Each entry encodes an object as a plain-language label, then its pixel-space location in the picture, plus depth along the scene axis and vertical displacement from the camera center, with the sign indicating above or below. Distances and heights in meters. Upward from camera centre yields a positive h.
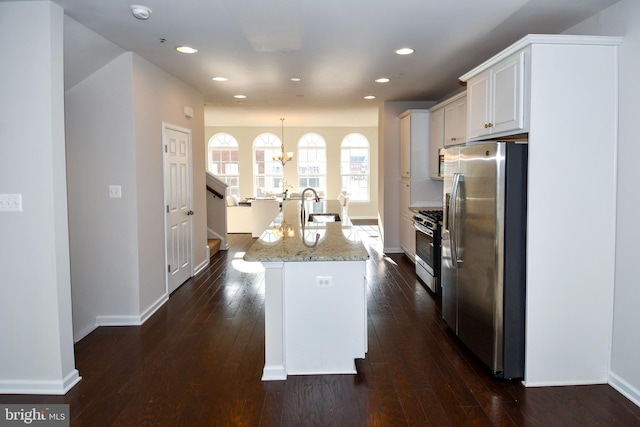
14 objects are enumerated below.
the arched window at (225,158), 12.46 +0.83
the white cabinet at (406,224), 6.66 -0.61
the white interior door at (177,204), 5.10 -0.20
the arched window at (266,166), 12.53 +0.61
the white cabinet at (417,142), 6.74 +0.68
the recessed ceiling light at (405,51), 4.21 +1.31
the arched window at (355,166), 12.73 +0.60
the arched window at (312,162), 12.66 +0.72
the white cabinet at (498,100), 2.96 +0.64
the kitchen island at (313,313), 3.08 -0.89
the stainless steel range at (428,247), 5.03 -0.72
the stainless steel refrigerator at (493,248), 2.95 -0.44
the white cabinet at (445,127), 5.36 +0.78
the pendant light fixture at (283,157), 11.56 +0.80
